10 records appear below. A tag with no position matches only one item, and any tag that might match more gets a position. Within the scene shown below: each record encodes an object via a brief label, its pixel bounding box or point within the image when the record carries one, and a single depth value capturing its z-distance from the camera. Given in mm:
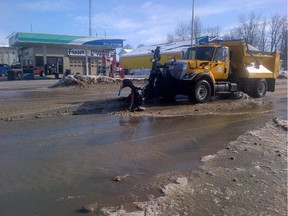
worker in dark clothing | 11492
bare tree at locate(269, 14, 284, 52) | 83938
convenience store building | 38719
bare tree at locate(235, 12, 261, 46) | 80938
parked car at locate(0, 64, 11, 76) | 43750
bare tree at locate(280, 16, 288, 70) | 82125
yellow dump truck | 13500
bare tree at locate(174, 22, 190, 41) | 90488
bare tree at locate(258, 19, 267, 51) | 83125
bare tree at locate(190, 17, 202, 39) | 81312
